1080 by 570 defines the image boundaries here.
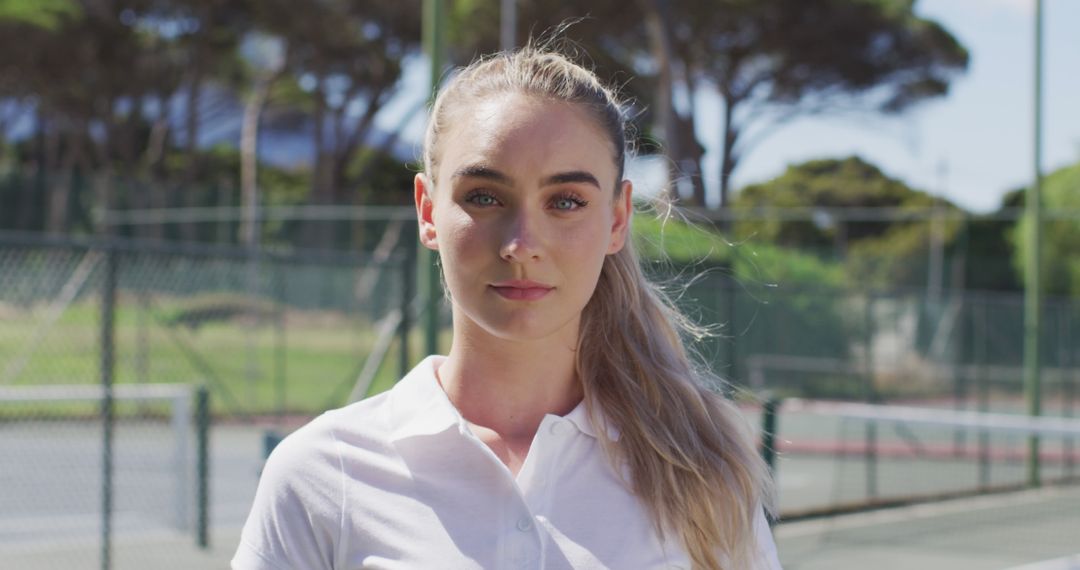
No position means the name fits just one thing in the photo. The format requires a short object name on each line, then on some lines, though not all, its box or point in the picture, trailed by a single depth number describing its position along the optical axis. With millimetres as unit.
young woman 1660
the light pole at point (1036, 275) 13255
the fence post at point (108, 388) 6680
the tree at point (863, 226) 29844
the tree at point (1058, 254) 35469
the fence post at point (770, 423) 5337
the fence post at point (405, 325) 7957
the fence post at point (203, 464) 7648
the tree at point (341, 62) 37156
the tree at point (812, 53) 31766
